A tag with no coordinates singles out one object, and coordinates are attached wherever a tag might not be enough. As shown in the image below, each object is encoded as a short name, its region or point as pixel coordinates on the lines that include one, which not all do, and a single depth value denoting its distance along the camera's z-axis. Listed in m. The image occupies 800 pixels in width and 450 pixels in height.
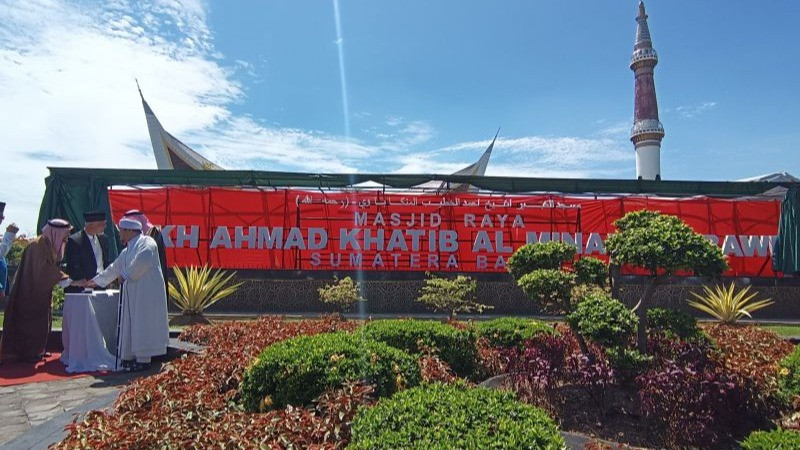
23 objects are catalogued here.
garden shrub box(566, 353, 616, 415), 4.08
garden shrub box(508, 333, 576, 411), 4.36
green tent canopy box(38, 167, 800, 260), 11.03
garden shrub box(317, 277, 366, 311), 9.05
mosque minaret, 37.34
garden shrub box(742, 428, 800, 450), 2.73
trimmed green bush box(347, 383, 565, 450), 2.23
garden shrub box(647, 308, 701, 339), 4.53
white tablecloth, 6.02
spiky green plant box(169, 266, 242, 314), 8.97
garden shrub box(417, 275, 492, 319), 8.72
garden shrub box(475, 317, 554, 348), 5.68
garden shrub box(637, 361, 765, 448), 3.65
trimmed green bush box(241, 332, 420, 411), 3.31
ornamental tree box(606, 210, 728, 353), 4.18
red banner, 11.68
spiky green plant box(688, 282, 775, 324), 9.21
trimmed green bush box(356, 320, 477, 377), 4.98
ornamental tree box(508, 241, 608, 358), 4.87
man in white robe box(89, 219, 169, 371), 5.87
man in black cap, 6.46
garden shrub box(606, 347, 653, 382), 4.19
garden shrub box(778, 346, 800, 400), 4.14
